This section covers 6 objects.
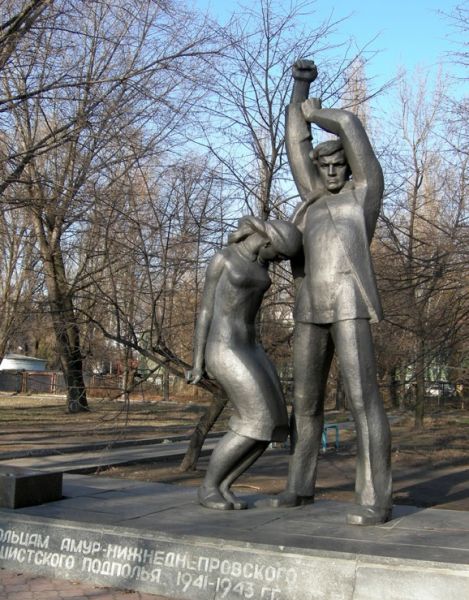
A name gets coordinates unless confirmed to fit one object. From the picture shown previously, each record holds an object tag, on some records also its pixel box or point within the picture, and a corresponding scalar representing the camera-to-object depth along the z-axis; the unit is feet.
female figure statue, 19.80
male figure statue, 18.98
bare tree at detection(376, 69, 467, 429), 41.39
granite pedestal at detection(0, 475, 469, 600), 15.05
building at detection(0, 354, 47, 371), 159.84
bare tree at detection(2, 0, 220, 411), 33.37
